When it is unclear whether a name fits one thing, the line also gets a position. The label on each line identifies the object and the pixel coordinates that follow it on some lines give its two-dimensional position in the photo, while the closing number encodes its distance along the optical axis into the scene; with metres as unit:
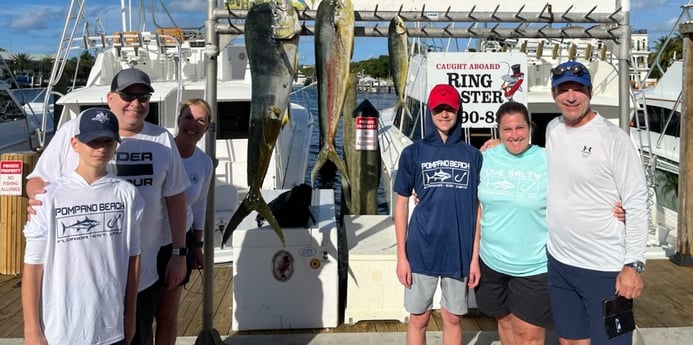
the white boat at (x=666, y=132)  12.19
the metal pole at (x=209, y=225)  3.43
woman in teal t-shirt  2.65
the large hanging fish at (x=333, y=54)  2.89
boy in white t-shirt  1.92
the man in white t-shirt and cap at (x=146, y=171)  2.26
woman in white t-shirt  2.89
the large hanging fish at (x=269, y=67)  2.85
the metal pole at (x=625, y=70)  3.61
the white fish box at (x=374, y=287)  3.93
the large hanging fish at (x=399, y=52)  3.22
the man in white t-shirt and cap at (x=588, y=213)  2.33
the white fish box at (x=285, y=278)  3.82
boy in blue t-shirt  2.76
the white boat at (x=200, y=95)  7.70
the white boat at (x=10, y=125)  12.29
